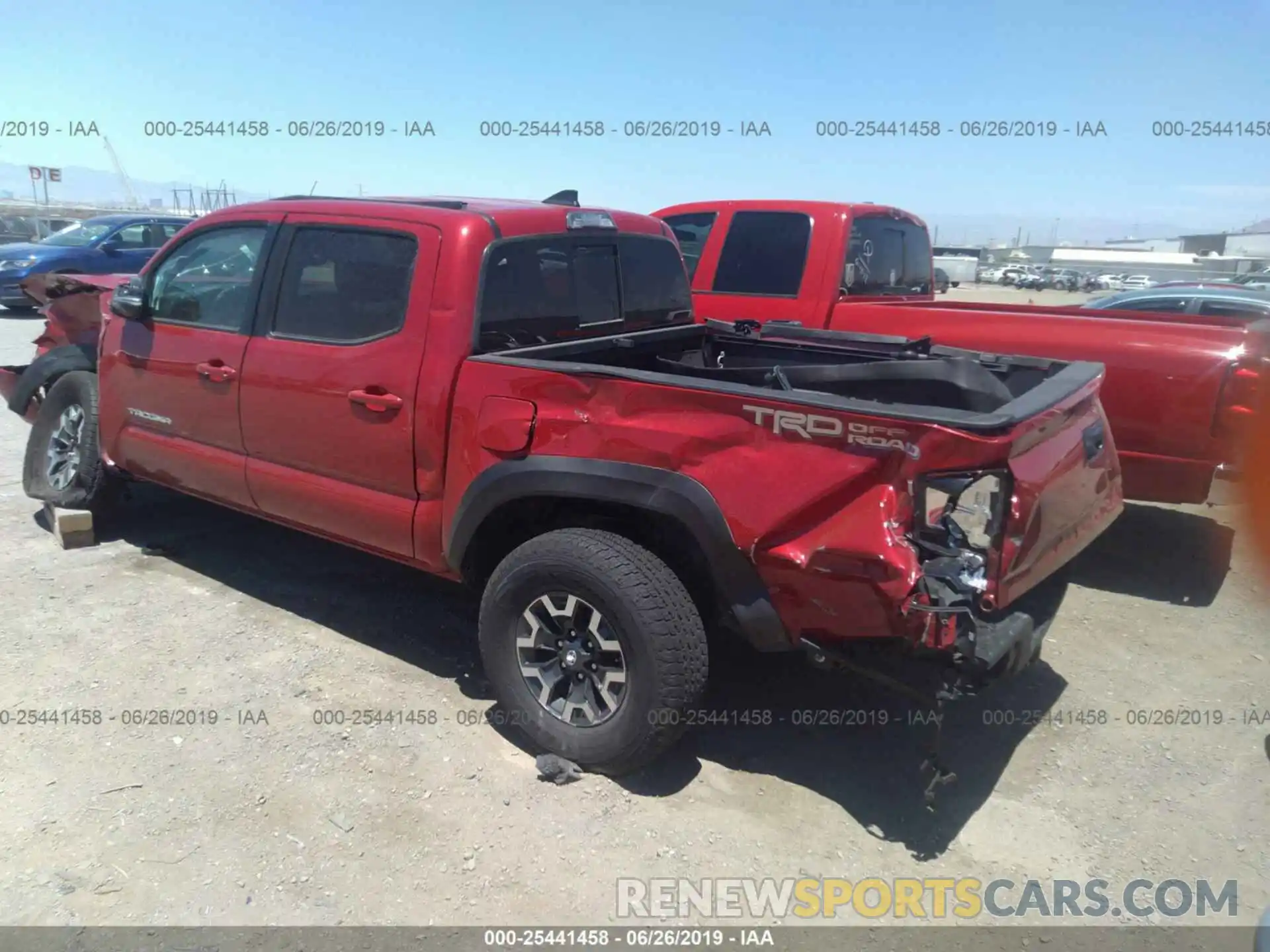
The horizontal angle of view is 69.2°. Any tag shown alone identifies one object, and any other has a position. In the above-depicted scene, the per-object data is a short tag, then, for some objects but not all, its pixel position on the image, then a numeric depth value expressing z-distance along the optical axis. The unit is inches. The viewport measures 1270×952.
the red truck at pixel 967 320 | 176.6
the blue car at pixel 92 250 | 561.9
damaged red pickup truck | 107.0
